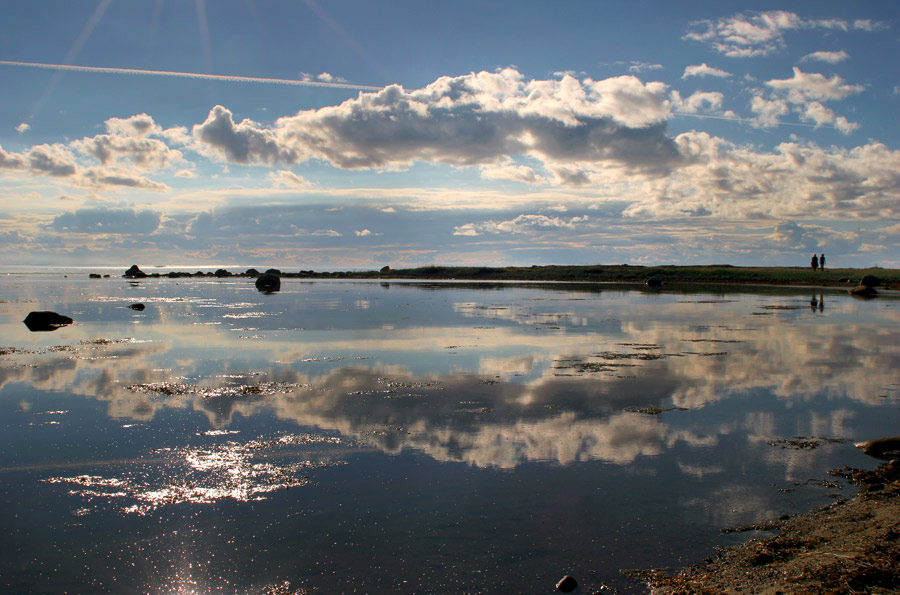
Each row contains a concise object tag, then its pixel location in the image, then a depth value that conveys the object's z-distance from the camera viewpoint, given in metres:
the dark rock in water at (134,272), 144.35
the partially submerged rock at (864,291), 66.62
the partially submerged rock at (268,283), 83.94
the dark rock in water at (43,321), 32.57
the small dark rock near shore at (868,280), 76.25
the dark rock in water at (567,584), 6.63
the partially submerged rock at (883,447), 11.00
